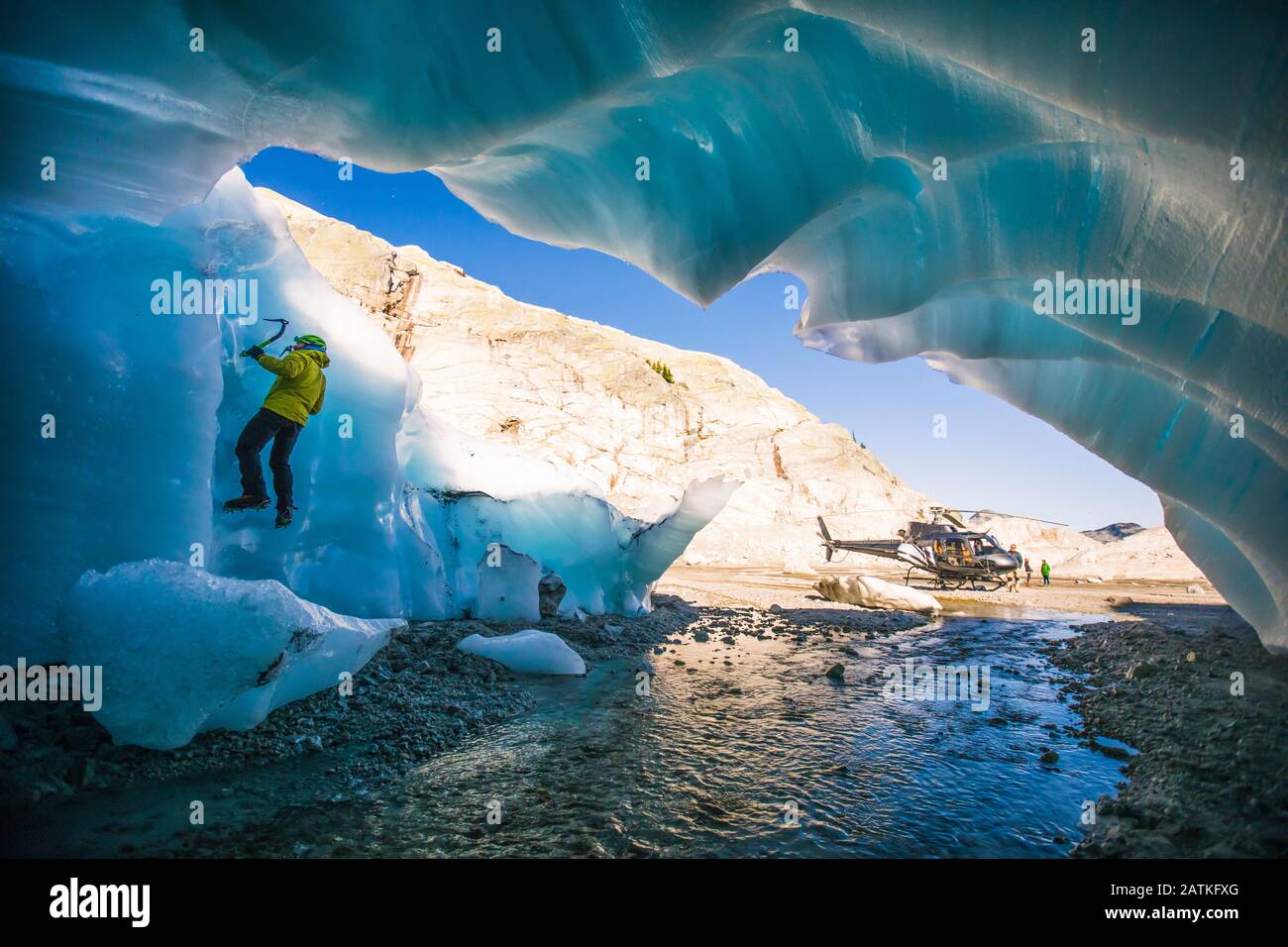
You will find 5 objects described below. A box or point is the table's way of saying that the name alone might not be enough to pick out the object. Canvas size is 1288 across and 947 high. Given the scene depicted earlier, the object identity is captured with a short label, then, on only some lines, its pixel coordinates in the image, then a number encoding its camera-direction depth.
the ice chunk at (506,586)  8.47
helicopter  17.52
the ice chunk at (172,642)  2.98
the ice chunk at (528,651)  5.76
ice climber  5.04
